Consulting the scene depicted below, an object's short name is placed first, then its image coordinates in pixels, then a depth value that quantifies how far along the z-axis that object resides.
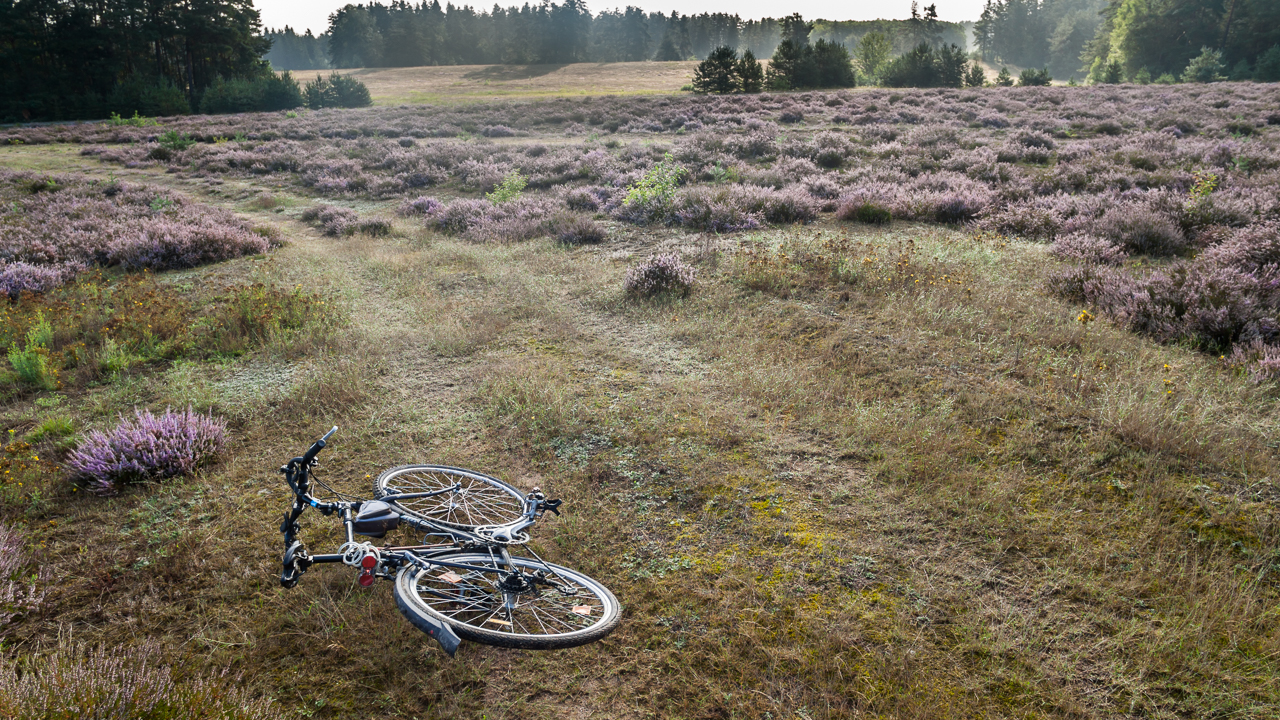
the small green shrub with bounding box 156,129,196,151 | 27.14
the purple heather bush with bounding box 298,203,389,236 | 14.20
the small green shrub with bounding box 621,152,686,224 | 13.86
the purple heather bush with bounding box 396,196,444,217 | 16.25
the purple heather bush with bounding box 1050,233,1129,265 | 9.34
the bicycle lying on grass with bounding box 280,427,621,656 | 2.99
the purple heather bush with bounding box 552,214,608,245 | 12.66
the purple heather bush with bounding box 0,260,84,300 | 9.40
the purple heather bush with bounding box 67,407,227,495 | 4.81
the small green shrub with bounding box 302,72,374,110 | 52.34
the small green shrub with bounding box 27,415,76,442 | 5.48
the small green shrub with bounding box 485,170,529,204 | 15.88
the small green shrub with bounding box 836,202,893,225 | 12.69
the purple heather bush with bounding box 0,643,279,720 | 2.36
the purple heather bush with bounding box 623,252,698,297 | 9.17
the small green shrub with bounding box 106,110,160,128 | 35.09
